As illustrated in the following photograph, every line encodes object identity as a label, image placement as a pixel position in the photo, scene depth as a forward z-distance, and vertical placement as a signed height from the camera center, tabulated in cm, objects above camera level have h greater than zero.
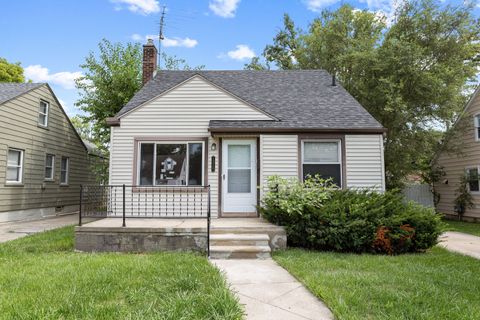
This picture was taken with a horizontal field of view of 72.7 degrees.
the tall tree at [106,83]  1716 +533
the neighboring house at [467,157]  1318 +122
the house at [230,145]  861 +103
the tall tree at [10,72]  2404 +833
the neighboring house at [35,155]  1120 +110
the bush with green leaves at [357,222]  615 -73
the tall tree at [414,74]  1297 +459
